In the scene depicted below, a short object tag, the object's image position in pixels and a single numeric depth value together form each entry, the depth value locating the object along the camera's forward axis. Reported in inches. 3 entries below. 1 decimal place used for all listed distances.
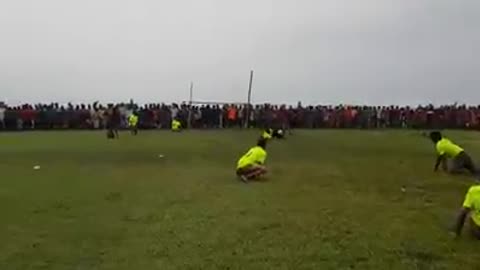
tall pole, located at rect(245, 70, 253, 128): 2367.1
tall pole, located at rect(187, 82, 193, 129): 2386.8
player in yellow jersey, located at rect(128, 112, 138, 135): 2081.7
